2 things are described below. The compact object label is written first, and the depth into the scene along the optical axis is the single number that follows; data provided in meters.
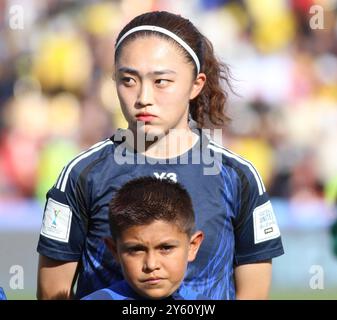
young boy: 4.38
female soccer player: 4.79
